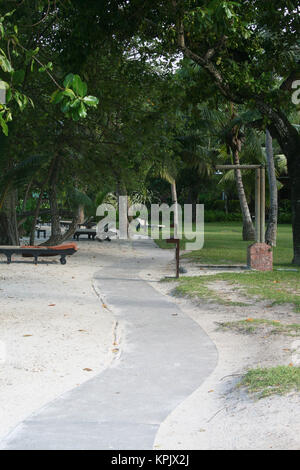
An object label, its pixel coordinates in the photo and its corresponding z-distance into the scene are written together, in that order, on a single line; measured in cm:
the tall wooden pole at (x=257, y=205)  1555
